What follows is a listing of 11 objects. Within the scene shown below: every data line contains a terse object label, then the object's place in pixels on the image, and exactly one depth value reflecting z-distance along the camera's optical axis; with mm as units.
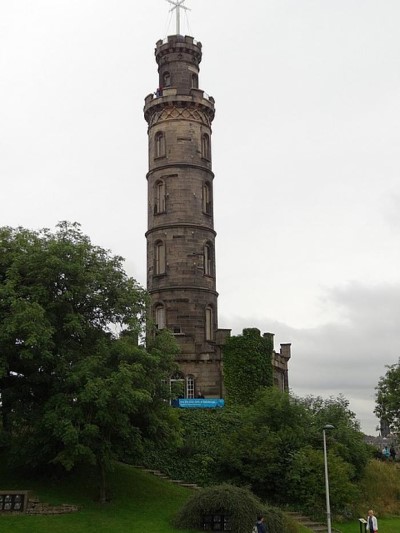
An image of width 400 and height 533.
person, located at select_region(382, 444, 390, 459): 45600
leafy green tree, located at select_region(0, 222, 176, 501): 27391
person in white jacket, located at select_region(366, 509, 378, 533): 26531
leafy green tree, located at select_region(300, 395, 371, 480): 35812
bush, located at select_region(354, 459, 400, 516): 35031
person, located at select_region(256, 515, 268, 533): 25172
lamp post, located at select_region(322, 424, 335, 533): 27116
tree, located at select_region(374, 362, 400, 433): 46750
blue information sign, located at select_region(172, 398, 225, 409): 41062
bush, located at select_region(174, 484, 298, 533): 26703
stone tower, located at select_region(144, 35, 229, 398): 45281
